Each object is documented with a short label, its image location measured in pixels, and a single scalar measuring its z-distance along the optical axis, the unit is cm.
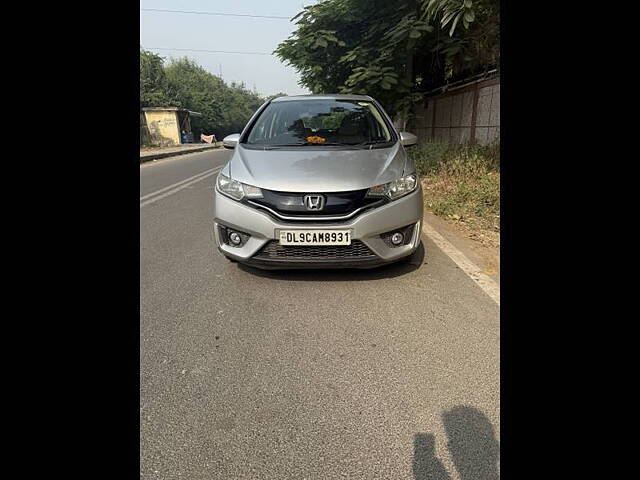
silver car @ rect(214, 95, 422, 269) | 278
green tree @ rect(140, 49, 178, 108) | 4456
